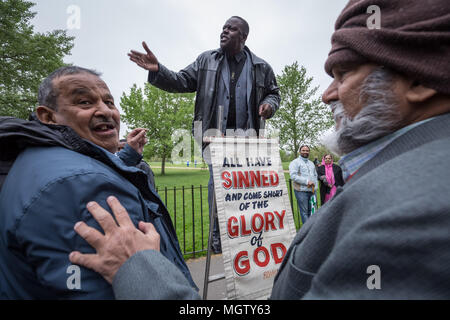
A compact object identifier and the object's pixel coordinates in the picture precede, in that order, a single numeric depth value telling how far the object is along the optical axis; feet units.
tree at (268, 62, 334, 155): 82.58
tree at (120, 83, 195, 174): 83.05
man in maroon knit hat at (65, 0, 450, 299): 2.05
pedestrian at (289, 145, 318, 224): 20.56
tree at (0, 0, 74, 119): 41.93
